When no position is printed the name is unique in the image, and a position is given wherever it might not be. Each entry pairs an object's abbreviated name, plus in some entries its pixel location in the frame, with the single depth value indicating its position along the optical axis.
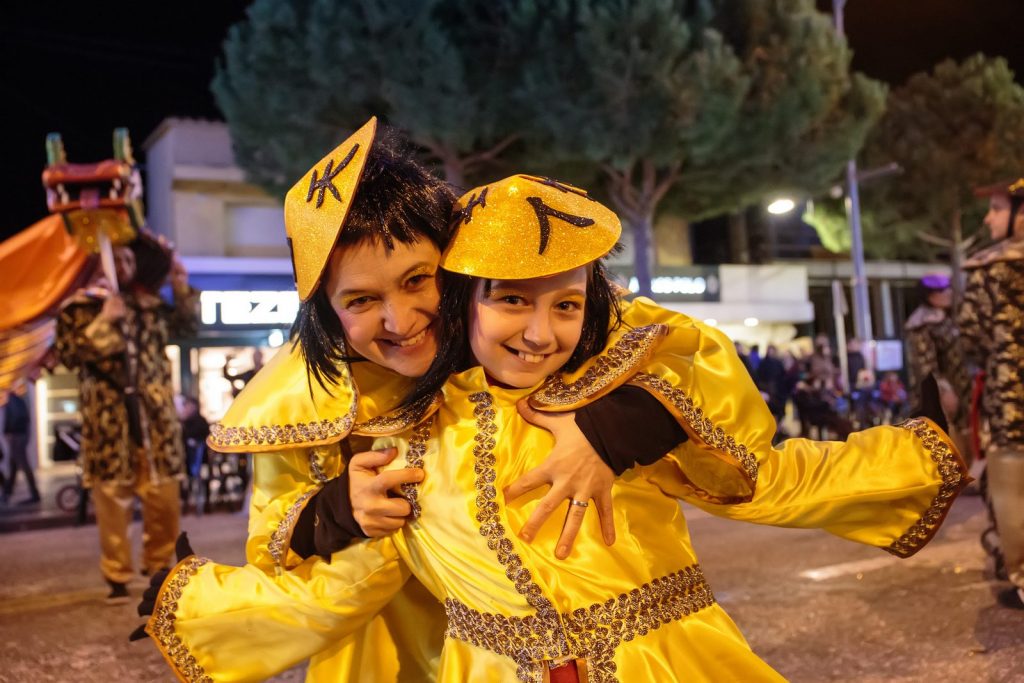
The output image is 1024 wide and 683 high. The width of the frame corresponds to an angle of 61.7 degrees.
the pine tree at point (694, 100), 12.08
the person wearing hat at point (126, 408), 4.67
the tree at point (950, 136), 20.41
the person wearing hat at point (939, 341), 7.25
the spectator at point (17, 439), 10.65
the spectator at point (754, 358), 12.46
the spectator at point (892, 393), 13.73
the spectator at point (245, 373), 7.95
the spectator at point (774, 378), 11.95
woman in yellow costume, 1.57
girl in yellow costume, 1.44
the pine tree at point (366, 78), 11.86
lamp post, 16.35
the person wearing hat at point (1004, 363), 3.41
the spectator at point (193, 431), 9.70
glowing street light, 15.09
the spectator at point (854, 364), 13.70
